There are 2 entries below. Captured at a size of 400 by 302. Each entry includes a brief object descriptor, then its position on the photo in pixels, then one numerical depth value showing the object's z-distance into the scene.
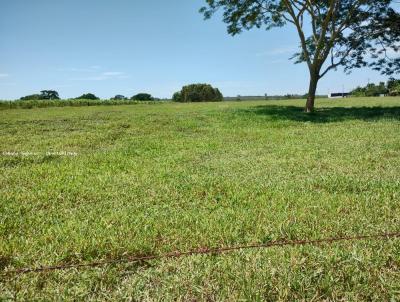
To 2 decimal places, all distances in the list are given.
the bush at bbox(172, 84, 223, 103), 105.68
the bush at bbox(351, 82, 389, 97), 95.07
